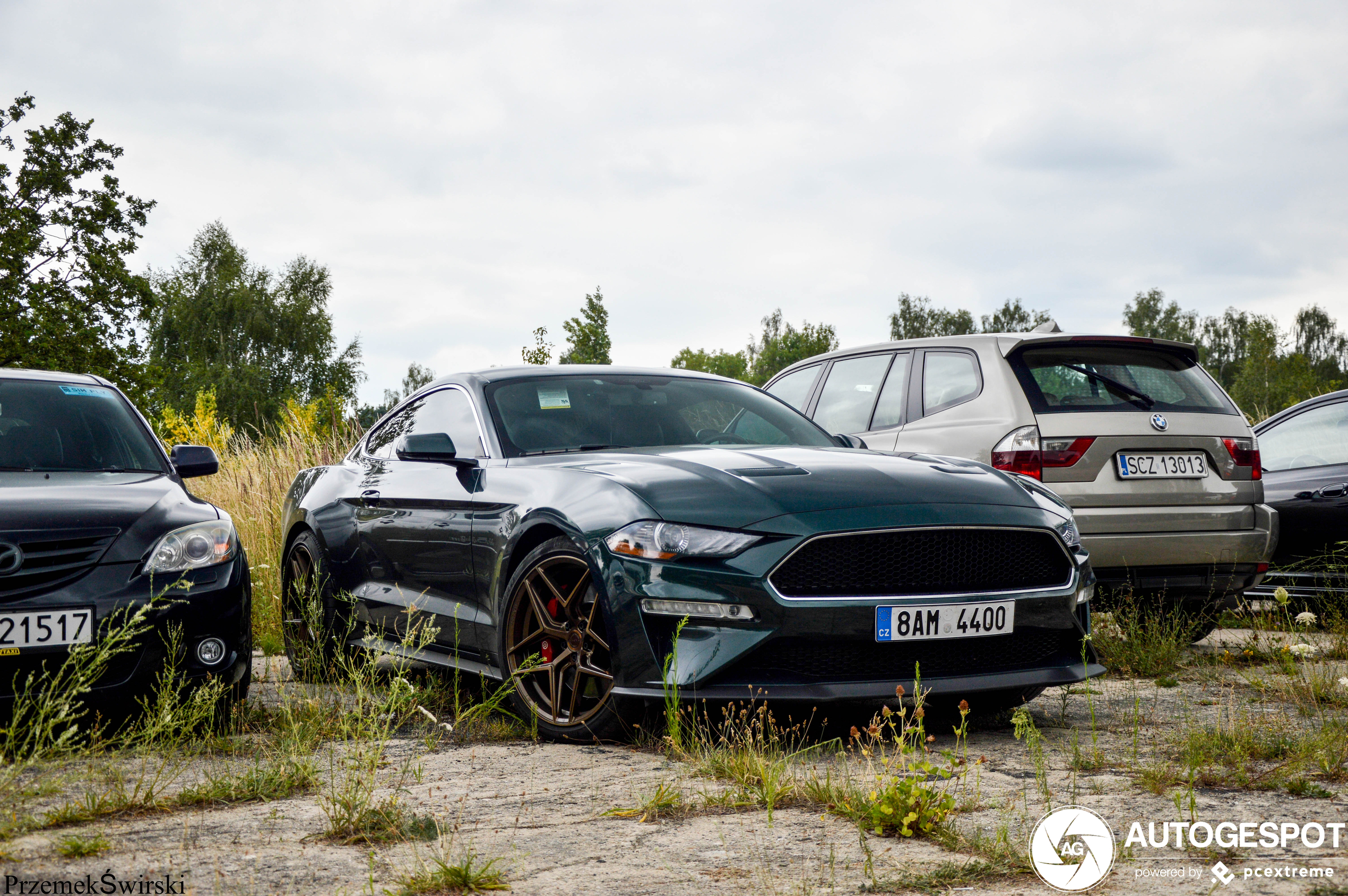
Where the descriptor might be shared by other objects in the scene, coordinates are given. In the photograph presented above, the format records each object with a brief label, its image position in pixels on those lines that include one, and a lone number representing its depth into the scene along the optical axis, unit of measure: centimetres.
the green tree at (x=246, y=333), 6244
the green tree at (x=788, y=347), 11425
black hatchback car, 455
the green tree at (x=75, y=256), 3400
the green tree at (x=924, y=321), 10656
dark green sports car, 430
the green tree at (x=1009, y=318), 10850
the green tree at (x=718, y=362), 11744
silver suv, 657
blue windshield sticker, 638
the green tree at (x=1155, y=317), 9612
